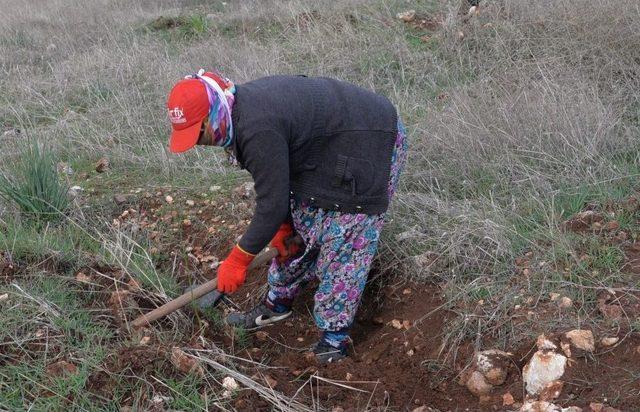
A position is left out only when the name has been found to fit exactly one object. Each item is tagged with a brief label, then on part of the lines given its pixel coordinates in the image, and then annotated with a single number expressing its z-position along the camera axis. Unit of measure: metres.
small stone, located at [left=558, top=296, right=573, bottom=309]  2.43
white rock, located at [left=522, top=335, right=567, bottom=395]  2.17
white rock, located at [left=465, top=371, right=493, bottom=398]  2.29
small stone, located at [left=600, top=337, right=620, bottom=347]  2.24
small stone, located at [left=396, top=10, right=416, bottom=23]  6.05
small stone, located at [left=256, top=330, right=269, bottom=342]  2.95
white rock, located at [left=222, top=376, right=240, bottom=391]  2.27
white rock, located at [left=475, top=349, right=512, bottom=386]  2.29
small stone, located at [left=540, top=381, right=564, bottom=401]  2.12
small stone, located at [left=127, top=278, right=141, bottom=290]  2.75
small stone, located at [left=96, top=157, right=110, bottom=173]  4.19
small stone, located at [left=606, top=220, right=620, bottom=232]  2.76
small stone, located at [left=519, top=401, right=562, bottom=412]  1.98
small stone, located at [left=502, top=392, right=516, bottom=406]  2.19
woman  2.21
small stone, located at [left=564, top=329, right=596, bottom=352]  2.23
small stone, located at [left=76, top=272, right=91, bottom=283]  2.75
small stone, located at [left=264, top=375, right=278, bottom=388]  2.33
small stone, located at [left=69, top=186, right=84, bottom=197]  3.75
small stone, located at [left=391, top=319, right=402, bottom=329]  2.79
